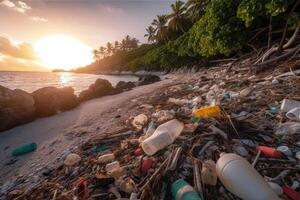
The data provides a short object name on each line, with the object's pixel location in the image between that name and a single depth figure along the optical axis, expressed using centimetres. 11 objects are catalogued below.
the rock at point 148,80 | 1910
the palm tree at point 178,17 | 3681
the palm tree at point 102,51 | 9131
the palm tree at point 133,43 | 7806
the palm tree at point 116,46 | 8312
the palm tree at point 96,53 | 9372
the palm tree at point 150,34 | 5282
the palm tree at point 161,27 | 4342
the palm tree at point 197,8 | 2765
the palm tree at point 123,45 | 7962
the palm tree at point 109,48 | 8739
